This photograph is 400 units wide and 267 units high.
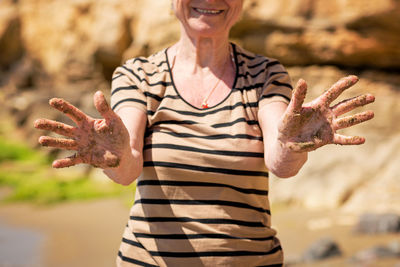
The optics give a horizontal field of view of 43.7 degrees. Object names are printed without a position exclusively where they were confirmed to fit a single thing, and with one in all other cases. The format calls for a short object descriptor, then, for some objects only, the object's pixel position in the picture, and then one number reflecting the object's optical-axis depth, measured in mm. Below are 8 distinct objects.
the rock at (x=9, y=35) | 15219
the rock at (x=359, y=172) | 4859
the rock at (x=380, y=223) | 4172
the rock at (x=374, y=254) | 3596
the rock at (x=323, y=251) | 3805
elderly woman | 1429
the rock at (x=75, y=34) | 9711
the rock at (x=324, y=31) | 5570
